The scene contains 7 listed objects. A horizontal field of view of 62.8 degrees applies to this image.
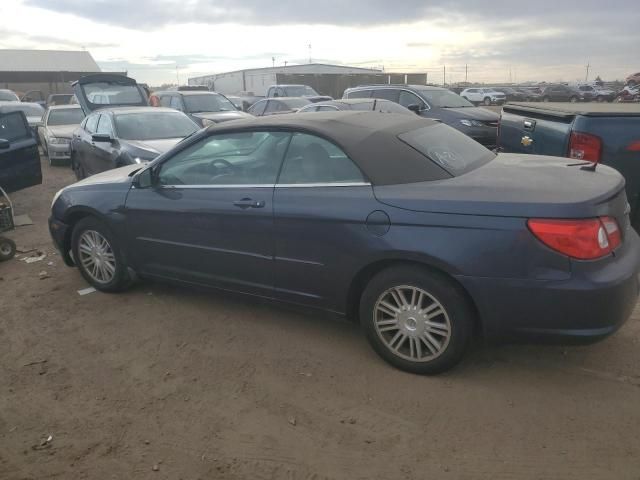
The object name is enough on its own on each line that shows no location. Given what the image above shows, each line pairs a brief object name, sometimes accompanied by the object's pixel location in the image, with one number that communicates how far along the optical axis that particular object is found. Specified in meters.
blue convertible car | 2.81
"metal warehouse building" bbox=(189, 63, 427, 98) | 43.16
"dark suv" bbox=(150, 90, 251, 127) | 13.30
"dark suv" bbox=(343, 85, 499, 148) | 10.48
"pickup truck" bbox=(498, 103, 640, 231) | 4.58
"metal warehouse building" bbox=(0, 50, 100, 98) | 45.25
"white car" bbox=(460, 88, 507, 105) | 43.53
